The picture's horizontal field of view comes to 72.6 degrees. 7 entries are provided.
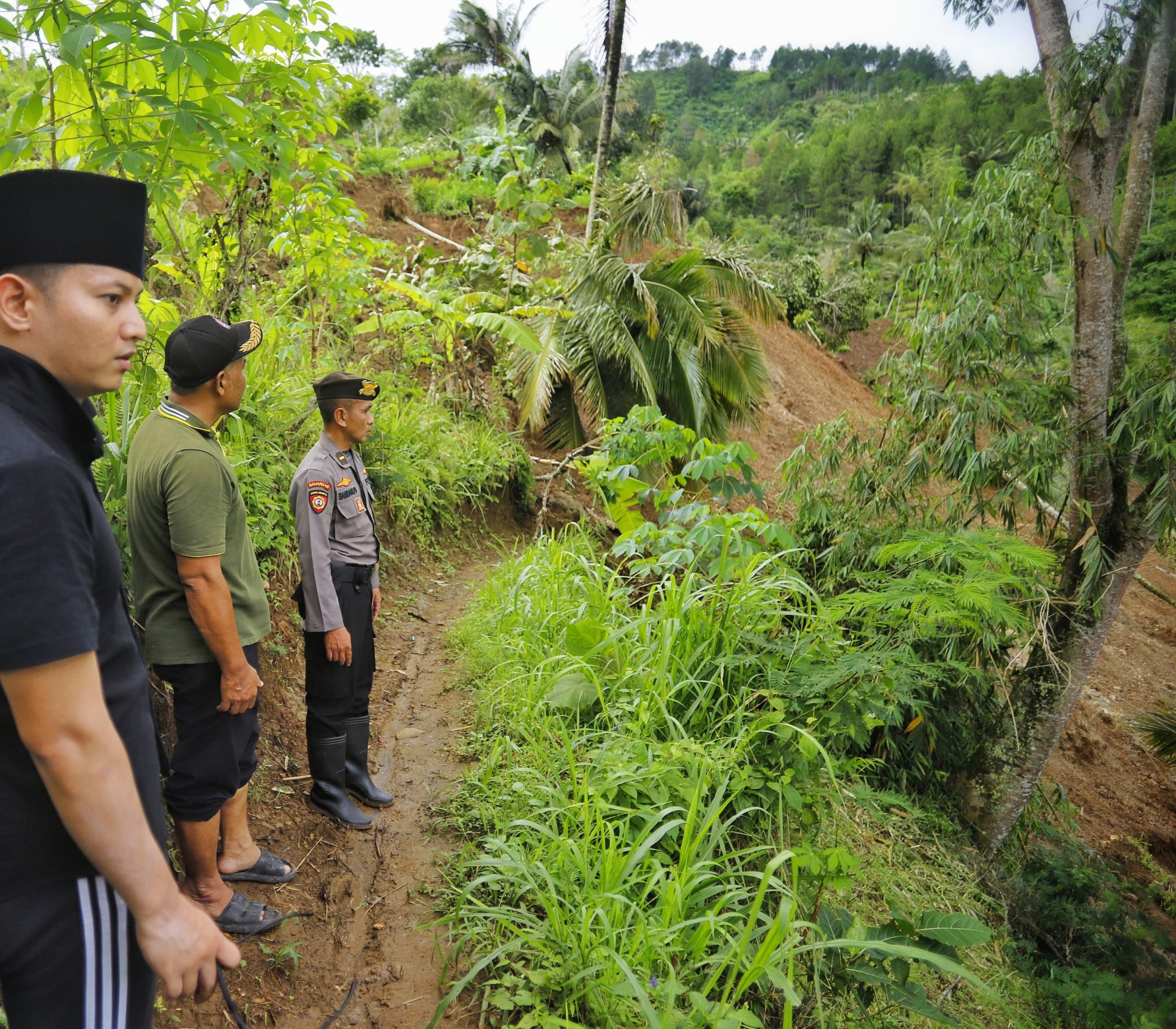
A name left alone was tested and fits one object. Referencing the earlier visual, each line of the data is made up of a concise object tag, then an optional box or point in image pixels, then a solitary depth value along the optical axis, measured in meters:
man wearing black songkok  1.13
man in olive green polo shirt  2.42
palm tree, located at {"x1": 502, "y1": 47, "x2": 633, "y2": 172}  27.20
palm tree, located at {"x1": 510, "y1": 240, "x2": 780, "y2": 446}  10.97
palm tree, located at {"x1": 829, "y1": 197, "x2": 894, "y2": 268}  47.06
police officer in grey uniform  3.31
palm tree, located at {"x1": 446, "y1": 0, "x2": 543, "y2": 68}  29.42
